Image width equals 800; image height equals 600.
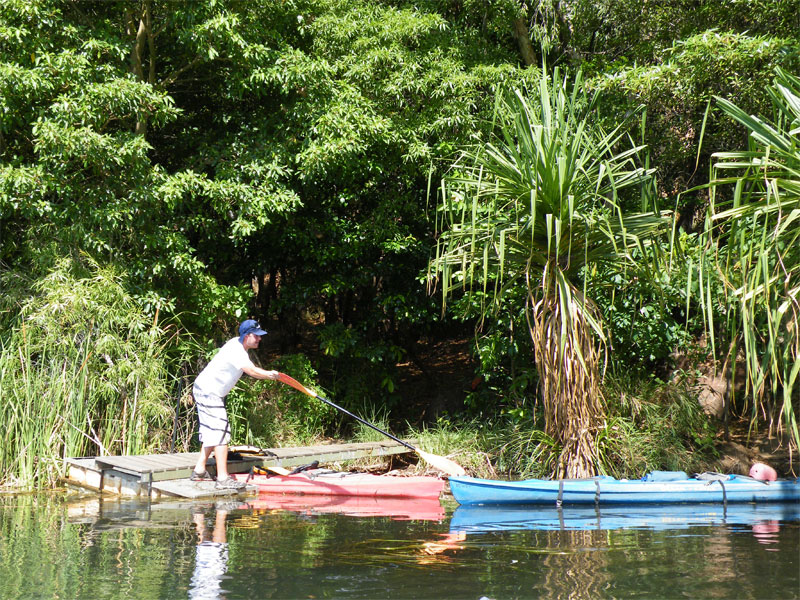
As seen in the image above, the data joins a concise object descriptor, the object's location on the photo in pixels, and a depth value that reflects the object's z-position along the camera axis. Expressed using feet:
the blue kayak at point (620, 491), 24.47
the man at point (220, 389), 27.02
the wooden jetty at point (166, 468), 26.18
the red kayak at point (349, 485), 26.76
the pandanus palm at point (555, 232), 25.75
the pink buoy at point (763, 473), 25.87
